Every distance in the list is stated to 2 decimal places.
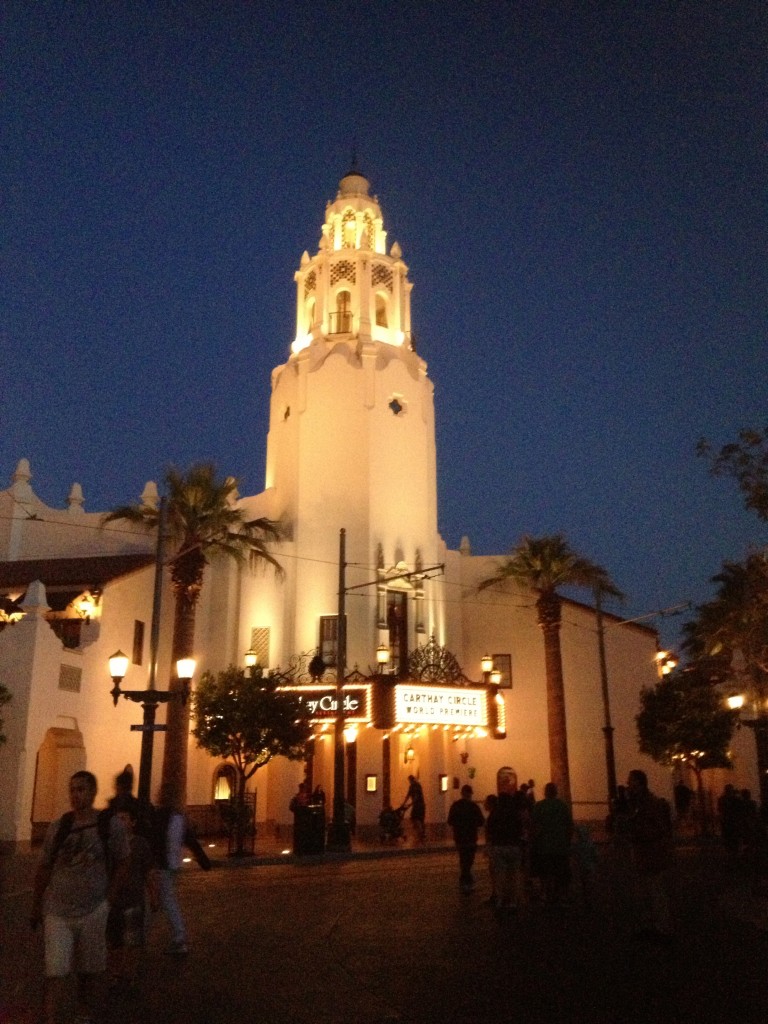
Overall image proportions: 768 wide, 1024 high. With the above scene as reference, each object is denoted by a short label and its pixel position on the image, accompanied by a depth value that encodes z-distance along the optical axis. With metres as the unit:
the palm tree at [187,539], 27.86
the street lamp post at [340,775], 24.88
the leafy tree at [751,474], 16.20
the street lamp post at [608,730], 31.07
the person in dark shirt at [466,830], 14.73
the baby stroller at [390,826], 28.70
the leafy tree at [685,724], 34.84
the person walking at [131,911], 7.87
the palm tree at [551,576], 36.00
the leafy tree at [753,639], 17.05
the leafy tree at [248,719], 26.08
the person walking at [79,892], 5.90
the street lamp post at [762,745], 16.75
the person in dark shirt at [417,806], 30.45
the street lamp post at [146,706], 18.03
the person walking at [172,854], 9.38
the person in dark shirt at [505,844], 12.55
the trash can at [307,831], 23.78
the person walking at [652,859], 9.87
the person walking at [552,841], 12.77
